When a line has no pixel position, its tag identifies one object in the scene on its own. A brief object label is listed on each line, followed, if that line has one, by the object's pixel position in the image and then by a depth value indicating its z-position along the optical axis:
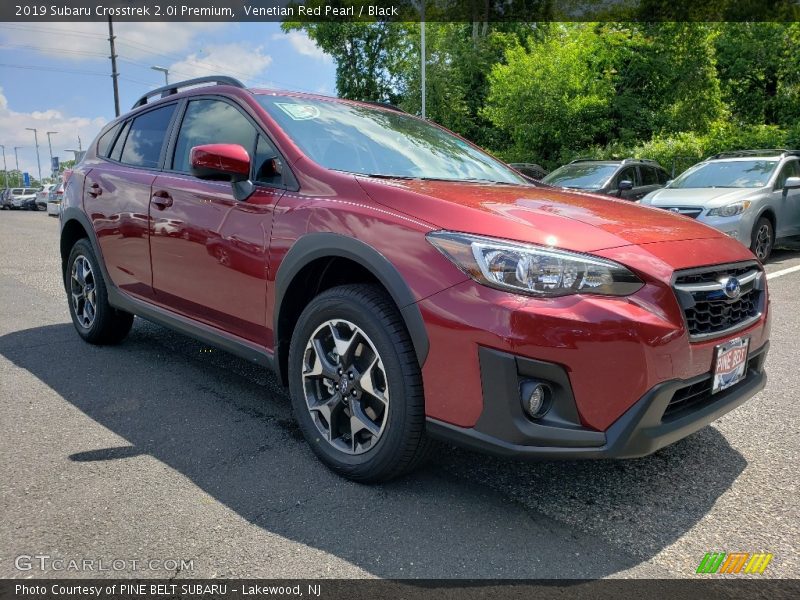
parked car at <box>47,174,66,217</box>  23.08
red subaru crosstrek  2.16
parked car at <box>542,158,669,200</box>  10.77
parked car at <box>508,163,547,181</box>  13.16
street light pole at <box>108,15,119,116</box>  31.82
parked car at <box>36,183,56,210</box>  41.04
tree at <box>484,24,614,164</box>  19.58
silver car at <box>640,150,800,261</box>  8.41
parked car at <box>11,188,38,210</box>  45.78
